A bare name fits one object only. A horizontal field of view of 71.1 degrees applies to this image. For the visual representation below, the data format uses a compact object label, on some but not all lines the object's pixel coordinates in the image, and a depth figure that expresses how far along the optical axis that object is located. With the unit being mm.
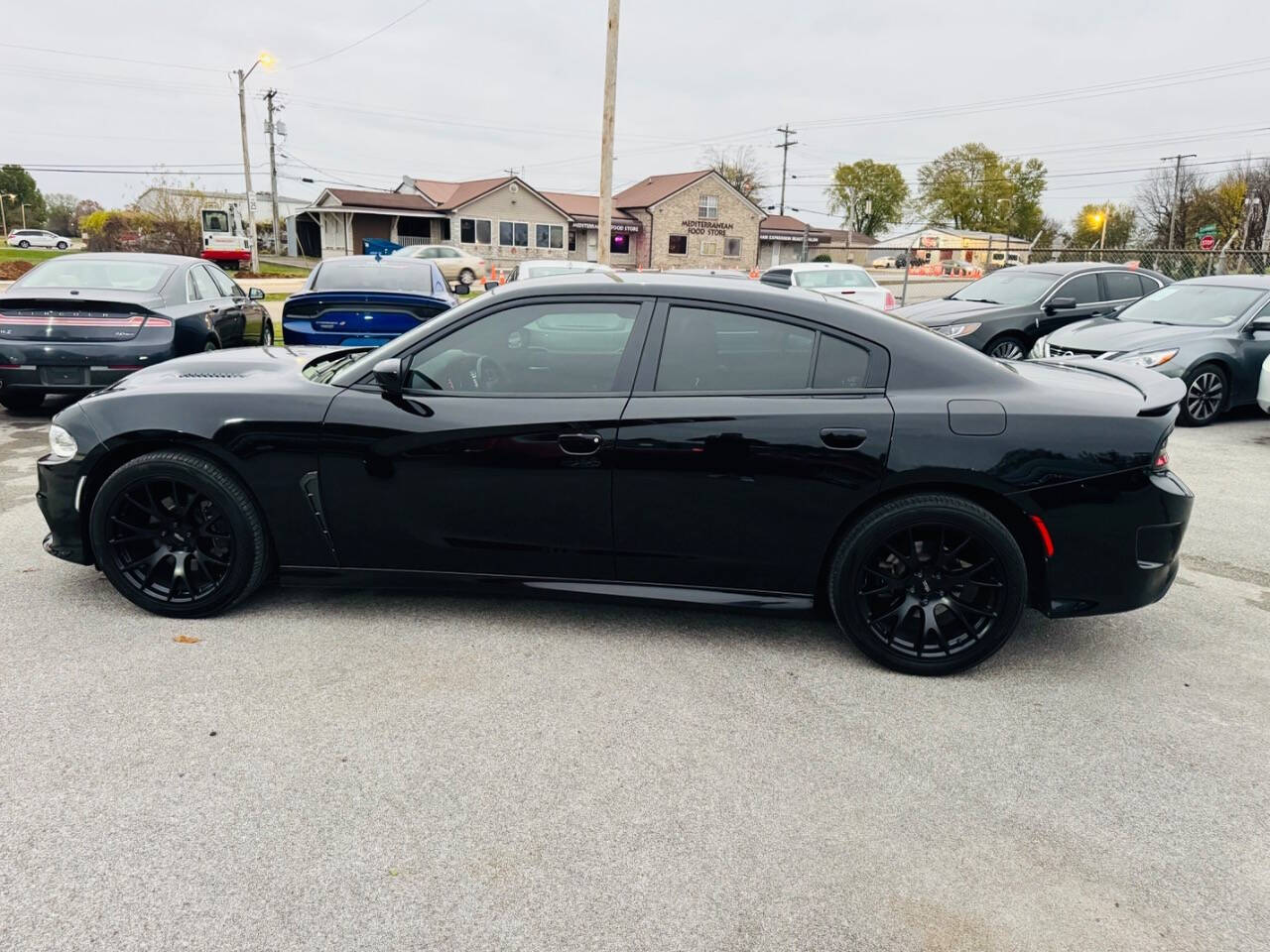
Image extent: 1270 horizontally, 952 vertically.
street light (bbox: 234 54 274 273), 37219
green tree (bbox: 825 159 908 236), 98562
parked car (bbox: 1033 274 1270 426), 8773
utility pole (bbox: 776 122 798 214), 74562
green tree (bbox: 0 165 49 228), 86562
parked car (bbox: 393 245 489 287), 34938
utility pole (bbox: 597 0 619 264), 18797
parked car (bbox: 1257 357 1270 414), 8344
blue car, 8531
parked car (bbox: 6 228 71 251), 55750
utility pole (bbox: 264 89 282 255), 46147
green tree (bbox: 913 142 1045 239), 96312
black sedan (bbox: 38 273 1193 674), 3494
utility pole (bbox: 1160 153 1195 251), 67938
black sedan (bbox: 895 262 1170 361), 10898
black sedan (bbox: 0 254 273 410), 7371
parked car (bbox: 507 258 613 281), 11578
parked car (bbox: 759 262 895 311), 15867
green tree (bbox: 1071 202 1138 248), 82875
